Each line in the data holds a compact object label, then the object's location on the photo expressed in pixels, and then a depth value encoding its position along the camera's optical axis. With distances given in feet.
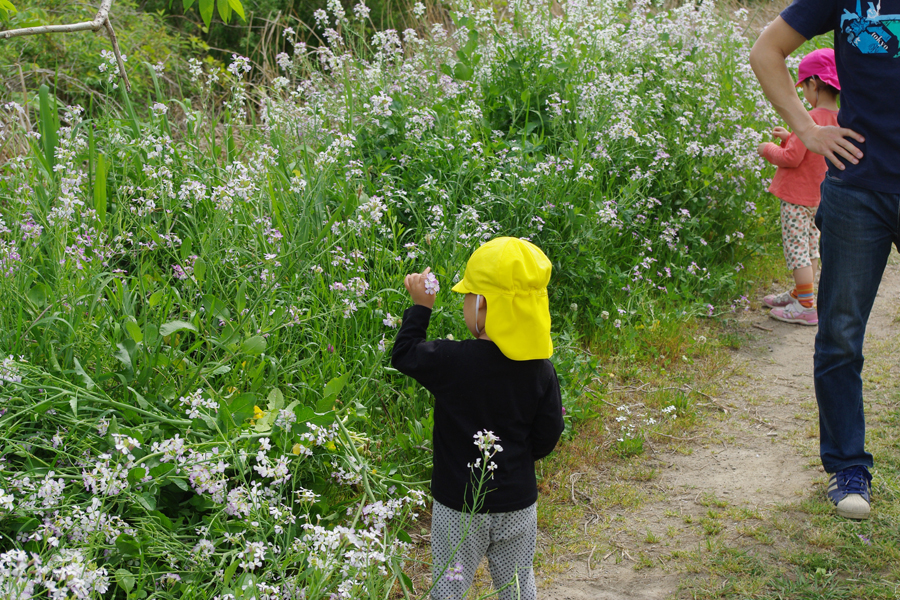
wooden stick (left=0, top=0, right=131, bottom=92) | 8.82
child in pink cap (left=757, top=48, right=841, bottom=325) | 15.52
